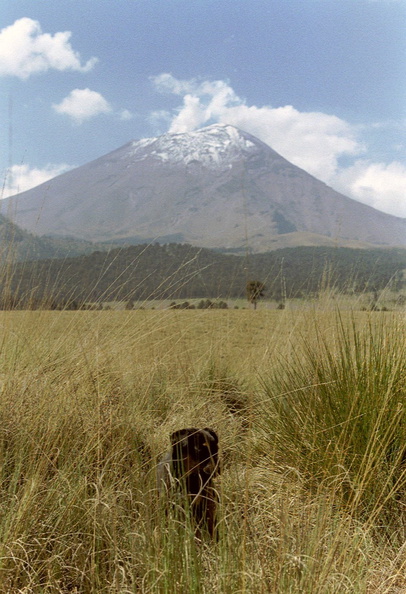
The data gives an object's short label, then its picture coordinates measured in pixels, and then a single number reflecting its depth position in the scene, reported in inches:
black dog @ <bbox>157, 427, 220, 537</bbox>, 68.9
